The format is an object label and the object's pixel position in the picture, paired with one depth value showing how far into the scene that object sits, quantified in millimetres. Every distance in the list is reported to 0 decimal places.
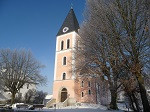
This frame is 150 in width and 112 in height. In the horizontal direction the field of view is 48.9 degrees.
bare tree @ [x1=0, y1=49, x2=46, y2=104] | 30322
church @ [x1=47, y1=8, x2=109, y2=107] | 32875
